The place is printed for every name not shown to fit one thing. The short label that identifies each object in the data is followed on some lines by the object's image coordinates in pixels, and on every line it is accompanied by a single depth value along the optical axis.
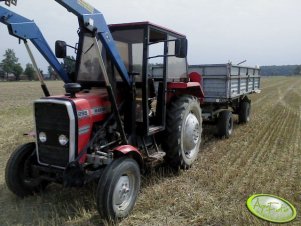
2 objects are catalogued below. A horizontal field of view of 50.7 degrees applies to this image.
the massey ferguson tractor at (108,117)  3.76
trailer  7.72
